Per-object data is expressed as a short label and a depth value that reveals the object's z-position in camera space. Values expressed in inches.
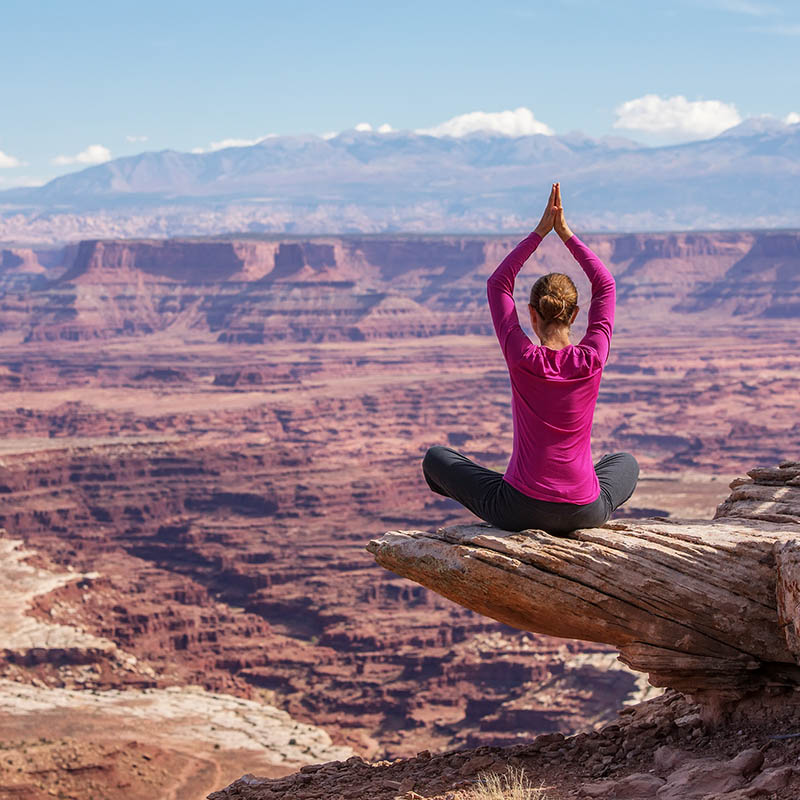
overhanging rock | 355.6
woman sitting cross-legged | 350.3
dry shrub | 326.6
